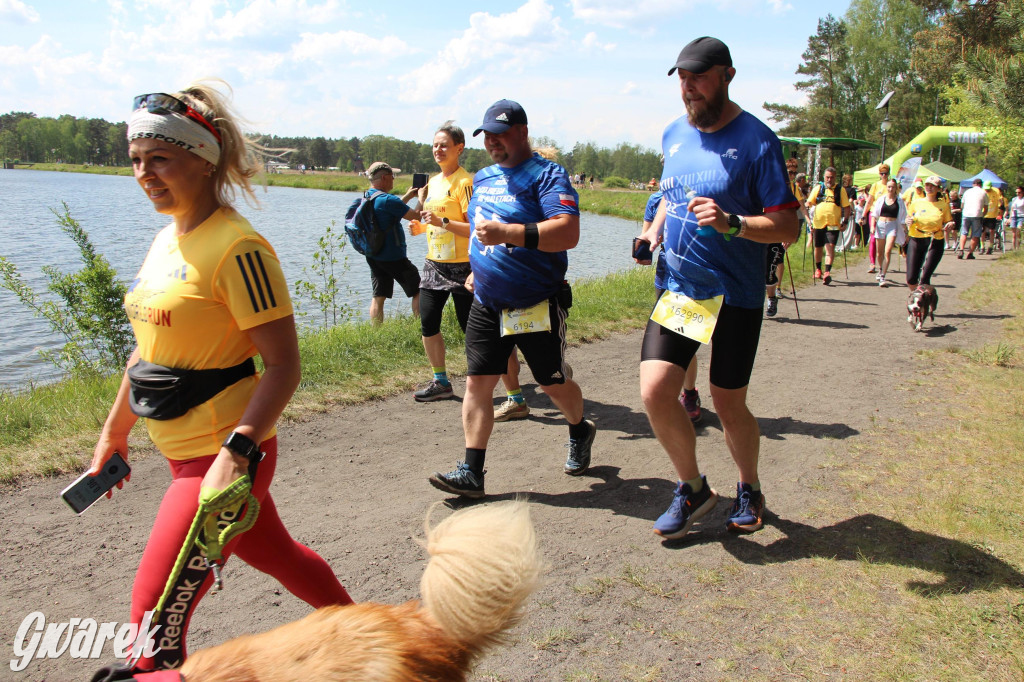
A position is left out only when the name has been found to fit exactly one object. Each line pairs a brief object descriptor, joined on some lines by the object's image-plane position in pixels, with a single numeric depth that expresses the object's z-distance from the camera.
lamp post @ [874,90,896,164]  26.41
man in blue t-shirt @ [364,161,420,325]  7.70
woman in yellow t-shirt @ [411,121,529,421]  6.22
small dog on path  9.28
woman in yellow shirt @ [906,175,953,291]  10.18
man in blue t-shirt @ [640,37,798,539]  3.42
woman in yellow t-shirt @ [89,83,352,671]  1.99
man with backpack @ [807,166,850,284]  13.69
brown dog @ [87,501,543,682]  1.68
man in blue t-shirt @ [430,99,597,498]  4.17
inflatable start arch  30.58
